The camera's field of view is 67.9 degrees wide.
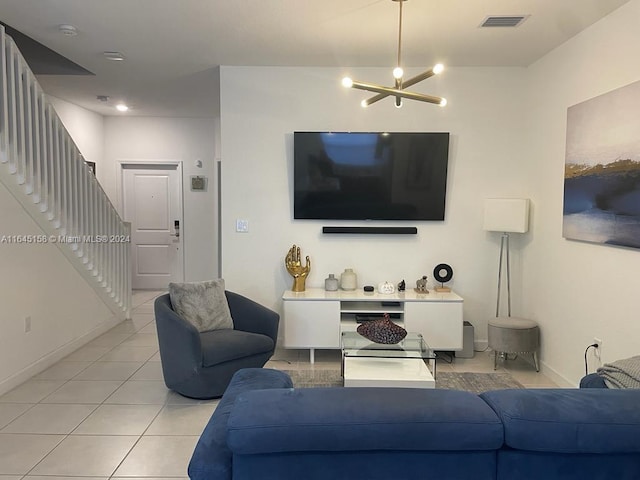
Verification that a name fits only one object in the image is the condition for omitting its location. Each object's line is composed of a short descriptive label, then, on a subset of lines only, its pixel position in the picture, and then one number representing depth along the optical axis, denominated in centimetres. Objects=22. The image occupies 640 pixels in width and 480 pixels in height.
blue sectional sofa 151
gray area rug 382
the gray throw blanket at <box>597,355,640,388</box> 223
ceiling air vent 333
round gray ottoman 399
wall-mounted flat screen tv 451
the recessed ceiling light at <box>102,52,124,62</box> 418
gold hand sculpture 450
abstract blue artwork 299
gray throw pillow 374
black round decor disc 460
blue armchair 335
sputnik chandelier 273
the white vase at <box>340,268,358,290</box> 453
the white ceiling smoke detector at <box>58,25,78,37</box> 353
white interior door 757
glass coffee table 305
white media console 427
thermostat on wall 751
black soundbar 460
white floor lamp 427
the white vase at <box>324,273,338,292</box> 450
